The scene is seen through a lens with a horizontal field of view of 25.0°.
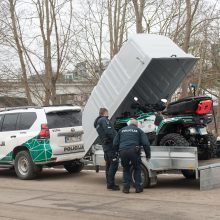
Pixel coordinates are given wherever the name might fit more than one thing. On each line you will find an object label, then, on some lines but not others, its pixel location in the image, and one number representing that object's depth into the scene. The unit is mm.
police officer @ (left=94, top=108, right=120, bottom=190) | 10930
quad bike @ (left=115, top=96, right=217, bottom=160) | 10617
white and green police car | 12859
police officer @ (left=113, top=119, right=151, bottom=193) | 10383
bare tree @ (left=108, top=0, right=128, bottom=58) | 22609
